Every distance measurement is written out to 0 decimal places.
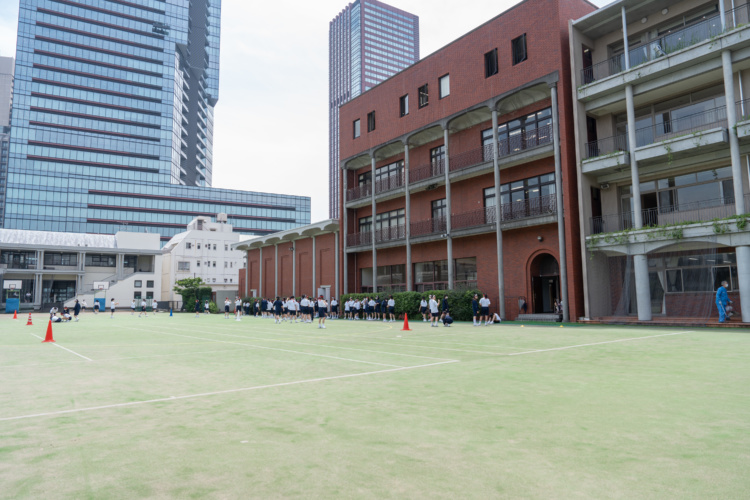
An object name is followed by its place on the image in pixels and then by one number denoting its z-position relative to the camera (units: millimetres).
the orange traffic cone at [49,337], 16648
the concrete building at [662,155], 21000
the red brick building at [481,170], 26484
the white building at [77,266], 66438
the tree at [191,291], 61250
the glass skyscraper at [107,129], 100875
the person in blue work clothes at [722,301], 19344
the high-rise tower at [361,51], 162500
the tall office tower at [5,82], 156875
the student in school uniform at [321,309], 24902
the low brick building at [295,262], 43781
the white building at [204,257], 75625
